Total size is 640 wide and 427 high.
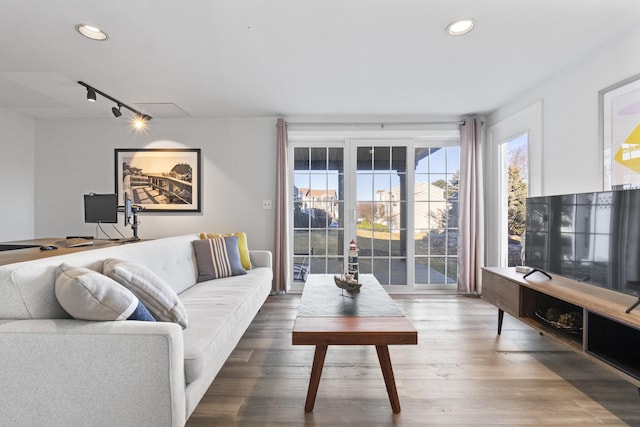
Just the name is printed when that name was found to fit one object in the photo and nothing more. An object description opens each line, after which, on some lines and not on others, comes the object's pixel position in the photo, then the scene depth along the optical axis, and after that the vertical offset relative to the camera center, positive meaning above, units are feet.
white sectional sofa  3.92 -2.11
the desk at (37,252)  6.27 -0.98
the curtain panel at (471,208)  12.65 +0.24
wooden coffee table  4.89 -1.93
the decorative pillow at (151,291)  4.99 -1.32
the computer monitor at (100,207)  11.18 +0.21
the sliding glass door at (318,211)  13.43 +0.11
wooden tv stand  5.37 -2.19
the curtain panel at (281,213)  12.72 +0.01
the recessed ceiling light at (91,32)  6.85 +4.21
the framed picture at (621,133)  6.72 +1.91
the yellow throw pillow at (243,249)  10.91 -1.33
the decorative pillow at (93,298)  4.10 -1.17
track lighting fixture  9.78 +4.08
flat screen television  5.73 -0.52
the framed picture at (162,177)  13.21 +1.58
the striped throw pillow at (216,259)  9.42 -1.47
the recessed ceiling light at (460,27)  6.66 +4.25
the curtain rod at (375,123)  12.89 +3.87
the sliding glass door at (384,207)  13.35 +0.29
